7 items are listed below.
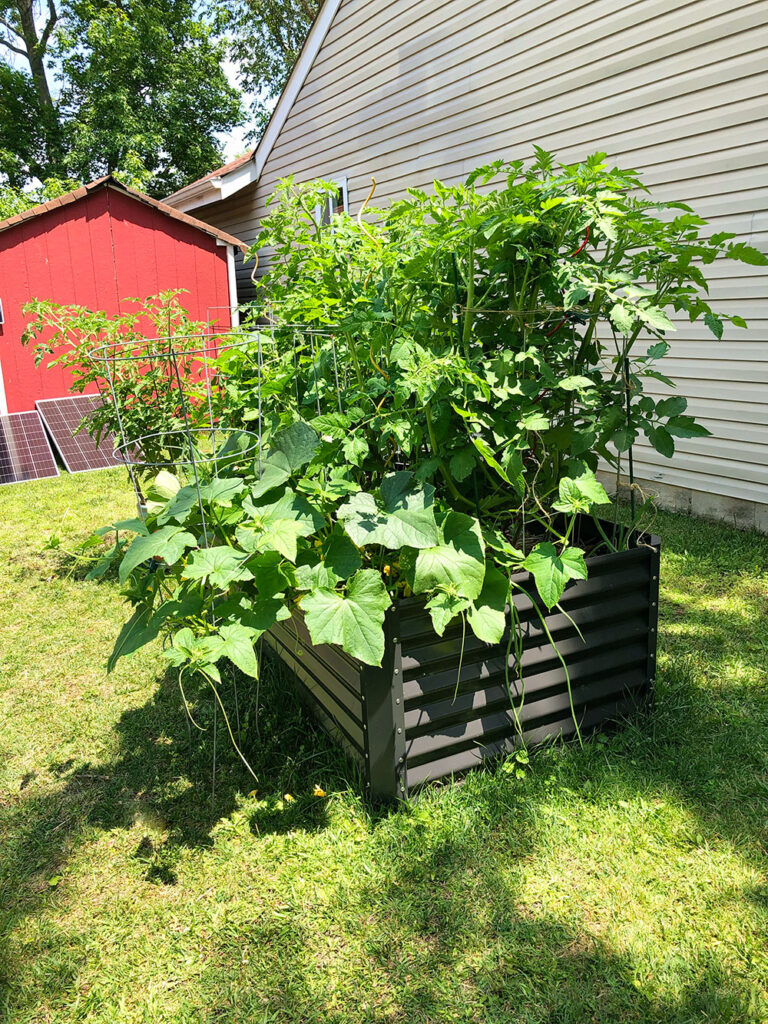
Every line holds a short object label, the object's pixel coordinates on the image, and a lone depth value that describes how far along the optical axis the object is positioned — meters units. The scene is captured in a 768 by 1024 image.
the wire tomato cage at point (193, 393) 2.19
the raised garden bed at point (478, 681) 1.89
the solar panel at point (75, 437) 6.57
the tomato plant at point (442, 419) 1.73
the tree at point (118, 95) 20.77
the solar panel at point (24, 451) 6.27
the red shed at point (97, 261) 8.25
